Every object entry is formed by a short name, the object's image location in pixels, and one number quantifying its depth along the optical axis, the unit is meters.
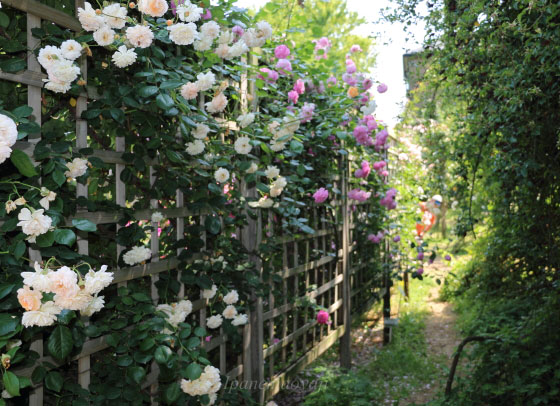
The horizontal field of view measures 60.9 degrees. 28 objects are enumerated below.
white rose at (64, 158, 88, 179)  1.19
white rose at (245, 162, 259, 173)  1.98
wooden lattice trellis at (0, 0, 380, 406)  1.20
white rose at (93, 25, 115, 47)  1.21
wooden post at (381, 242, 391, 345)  4.25
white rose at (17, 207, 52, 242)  0.99
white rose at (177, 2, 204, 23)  1.35
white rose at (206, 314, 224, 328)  1.81
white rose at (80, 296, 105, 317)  1.15
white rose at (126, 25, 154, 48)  1.26
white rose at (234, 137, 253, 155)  1.91
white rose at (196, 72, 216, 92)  1.49
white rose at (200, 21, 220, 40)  1.54
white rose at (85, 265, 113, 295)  1.00
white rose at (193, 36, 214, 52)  1.56
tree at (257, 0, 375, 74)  11.32
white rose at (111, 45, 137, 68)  1.26
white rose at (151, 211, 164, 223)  1.52
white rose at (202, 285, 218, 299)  1.78
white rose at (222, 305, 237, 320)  1.86
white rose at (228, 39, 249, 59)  1.71
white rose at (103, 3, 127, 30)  1.25
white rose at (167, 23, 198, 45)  1.32
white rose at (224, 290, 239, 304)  1.84
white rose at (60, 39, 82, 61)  1.15
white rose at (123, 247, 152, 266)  1.40
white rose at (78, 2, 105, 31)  1.20
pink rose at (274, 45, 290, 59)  2.37
